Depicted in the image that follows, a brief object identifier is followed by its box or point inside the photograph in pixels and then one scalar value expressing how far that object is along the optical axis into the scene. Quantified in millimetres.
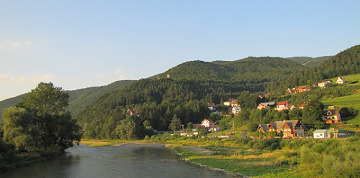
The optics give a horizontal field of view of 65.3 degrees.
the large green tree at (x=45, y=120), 43781
